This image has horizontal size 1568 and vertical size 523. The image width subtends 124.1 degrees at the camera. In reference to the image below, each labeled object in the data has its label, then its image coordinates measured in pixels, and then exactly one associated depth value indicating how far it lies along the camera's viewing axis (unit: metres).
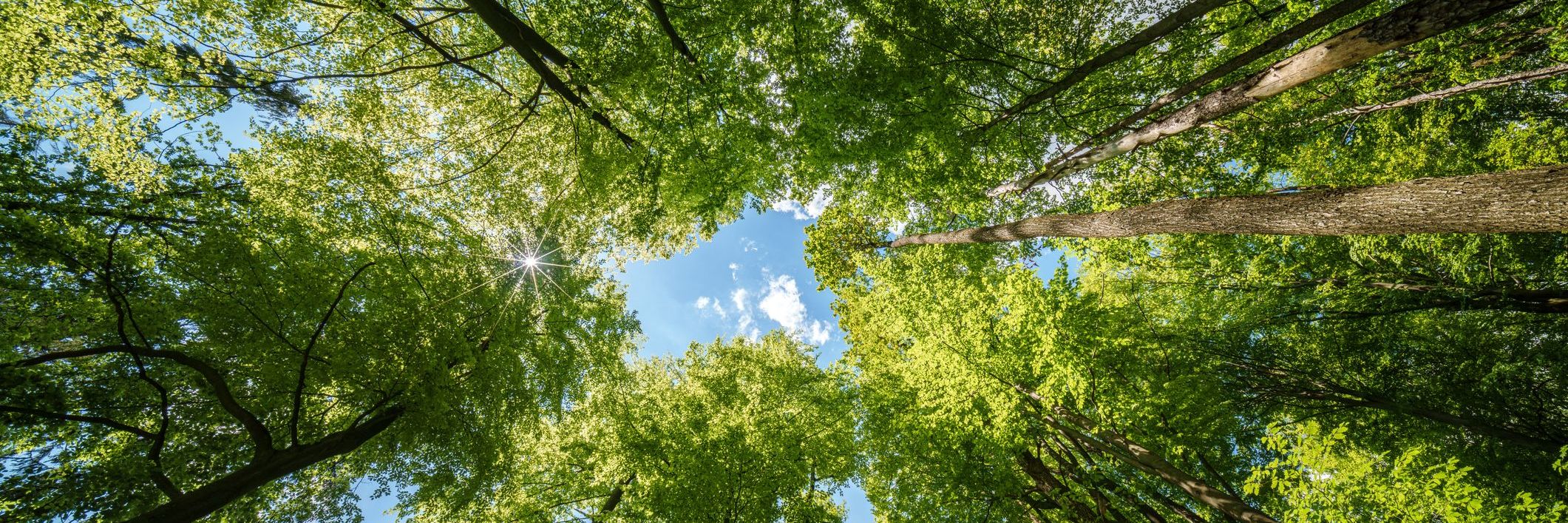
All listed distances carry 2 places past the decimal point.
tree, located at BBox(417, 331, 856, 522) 8.48
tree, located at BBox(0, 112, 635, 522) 4.97
